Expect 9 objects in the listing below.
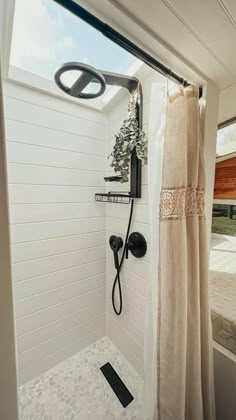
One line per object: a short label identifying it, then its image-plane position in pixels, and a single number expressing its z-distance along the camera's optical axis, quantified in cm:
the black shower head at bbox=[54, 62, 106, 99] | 78
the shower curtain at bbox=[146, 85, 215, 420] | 72
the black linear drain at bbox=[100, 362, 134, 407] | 121
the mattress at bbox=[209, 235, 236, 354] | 89
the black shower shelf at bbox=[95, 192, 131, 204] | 123
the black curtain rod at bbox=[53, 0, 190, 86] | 48
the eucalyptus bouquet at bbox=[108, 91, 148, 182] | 105
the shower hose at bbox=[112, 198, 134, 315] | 132
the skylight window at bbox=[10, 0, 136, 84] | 75
